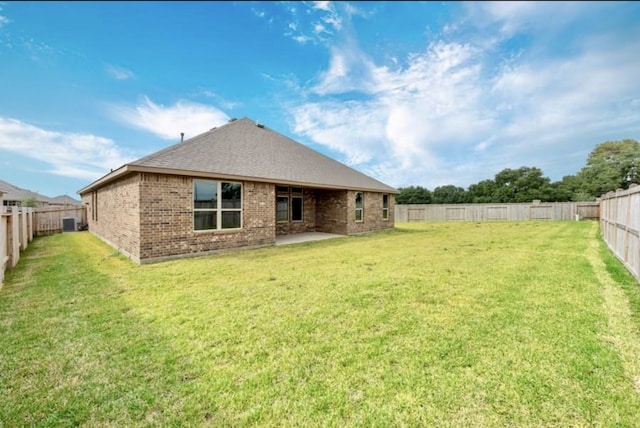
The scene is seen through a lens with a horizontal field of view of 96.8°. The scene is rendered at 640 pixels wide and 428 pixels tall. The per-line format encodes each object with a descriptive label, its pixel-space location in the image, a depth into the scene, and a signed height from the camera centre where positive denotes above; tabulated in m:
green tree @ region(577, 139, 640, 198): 23.44 +4.40
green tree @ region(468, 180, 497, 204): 50.09 +3.35
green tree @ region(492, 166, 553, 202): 44.09 +4.11
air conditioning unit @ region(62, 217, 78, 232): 15.98 -0.70
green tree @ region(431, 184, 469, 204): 54.57 +3.09
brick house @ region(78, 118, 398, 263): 7.75 +0.53
